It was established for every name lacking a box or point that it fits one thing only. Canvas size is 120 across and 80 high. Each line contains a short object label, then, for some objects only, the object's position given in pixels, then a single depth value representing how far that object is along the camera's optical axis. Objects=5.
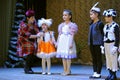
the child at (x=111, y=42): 10.14
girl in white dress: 11.56
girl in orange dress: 11.88
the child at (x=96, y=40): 10.74
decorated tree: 14.76
